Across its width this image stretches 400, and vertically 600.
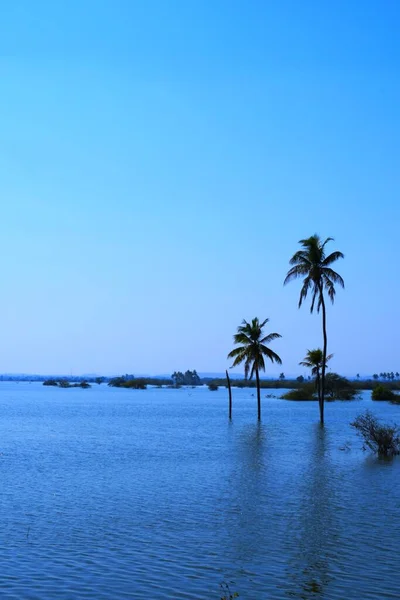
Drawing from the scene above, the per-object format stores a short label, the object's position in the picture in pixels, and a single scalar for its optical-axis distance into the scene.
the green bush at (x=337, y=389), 113.62
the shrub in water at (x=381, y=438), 33.41
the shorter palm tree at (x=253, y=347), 59.34
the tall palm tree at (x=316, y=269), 48.53
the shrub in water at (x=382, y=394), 112.44
